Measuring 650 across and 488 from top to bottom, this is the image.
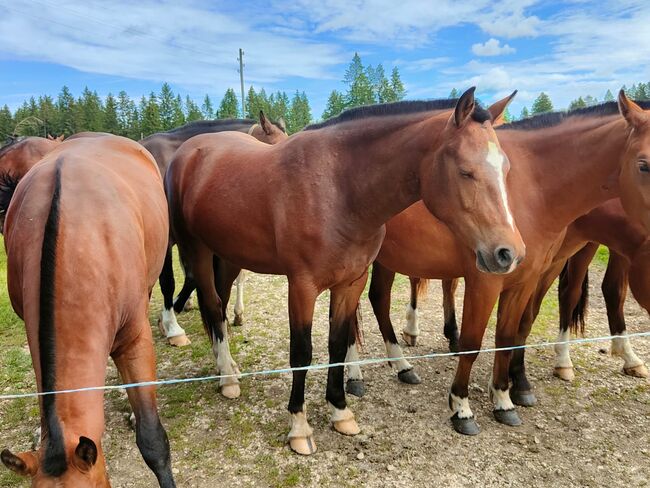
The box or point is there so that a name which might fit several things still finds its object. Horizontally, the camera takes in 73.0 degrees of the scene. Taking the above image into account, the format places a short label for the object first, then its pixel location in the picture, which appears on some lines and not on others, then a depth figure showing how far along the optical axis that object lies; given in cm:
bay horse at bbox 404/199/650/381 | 343
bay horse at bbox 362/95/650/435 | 285
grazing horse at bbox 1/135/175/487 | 139
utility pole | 3377
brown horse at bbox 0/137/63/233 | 577
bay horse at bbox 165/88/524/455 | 223
